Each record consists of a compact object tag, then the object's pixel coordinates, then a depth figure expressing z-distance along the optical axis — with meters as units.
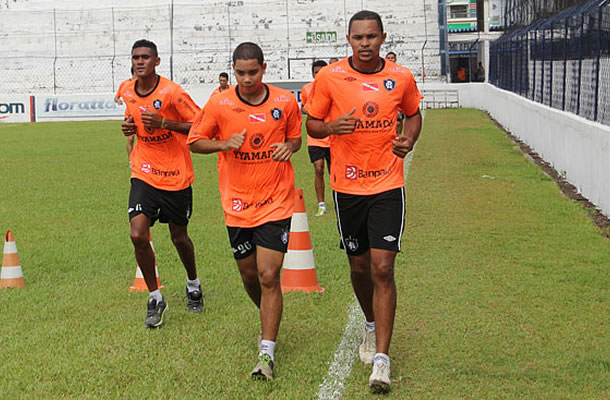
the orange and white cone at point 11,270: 15.87
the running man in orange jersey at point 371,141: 10.77
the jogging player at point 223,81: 34.44
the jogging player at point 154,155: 13.62
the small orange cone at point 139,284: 15.70
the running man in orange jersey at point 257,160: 11.25
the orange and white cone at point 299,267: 15.45
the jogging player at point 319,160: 24.22
